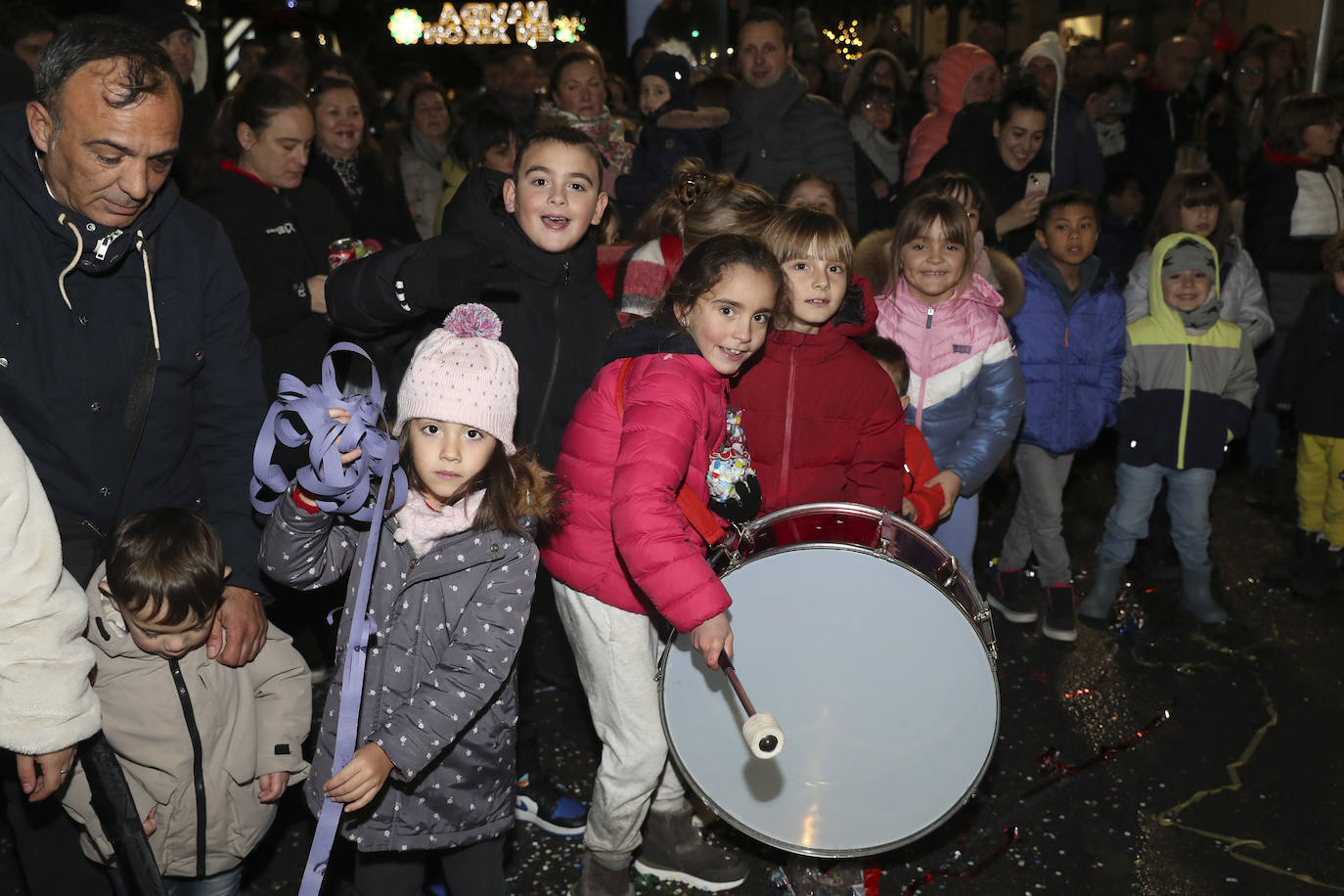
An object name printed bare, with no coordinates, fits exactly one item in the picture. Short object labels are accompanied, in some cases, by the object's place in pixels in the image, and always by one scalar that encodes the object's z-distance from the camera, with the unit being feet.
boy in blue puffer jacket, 15.78
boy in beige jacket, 8.30
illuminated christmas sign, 78.48
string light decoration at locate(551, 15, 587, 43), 60.95
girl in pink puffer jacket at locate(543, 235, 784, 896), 8.27
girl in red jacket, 11.24
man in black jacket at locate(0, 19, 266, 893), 7.76
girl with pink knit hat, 8.25
